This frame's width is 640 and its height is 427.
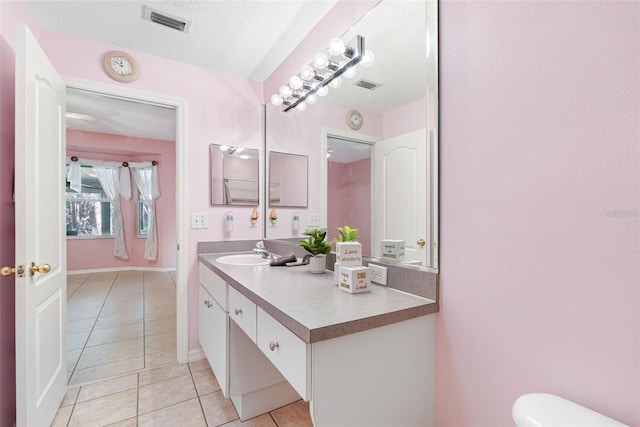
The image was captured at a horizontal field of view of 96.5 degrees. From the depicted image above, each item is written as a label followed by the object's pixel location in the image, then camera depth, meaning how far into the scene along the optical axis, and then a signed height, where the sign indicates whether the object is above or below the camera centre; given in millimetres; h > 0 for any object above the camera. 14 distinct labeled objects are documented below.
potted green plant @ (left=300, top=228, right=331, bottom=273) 1552 -209
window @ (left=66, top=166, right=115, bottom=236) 5164 +45
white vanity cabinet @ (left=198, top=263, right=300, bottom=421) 1520 -859
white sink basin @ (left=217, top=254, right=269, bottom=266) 1980 -339
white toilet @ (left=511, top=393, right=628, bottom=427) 632 -469
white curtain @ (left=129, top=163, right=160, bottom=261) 5411 +358
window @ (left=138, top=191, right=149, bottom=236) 5566 -144
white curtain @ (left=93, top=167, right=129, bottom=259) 5301 +217
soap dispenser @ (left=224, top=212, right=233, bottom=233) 2340 -83
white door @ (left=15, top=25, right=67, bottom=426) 1222 -112
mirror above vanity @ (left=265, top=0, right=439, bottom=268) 1130 +355
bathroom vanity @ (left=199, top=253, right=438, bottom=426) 840 -438
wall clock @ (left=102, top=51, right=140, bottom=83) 1986 +1027
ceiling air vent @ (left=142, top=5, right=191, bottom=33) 1716 +1201
